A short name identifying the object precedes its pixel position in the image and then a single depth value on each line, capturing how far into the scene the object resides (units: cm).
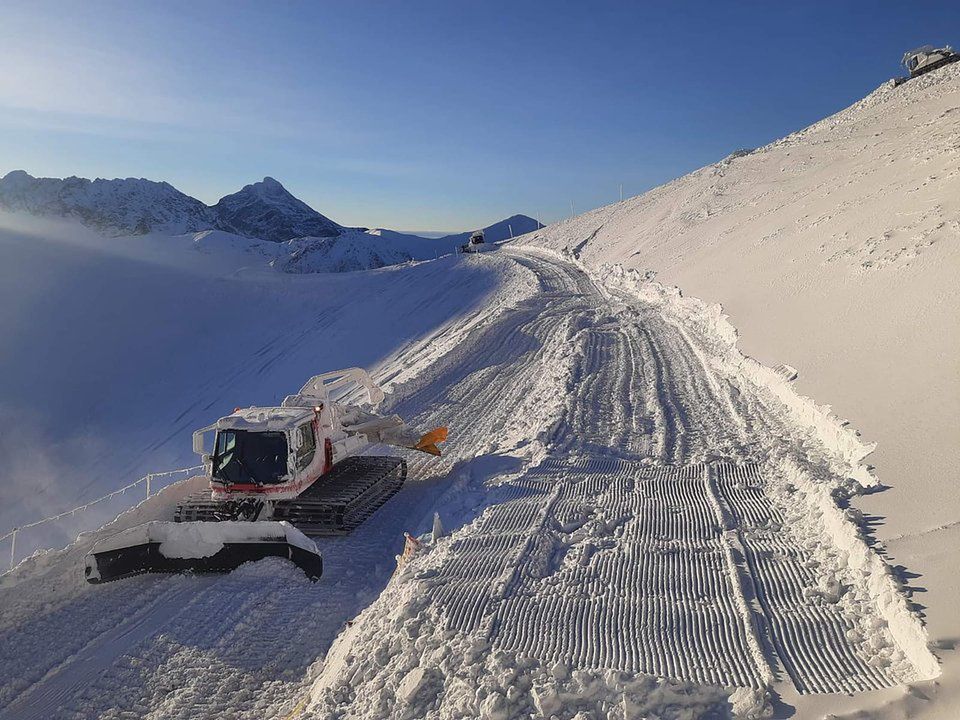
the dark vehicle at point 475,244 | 4378
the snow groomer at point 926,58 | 4725
